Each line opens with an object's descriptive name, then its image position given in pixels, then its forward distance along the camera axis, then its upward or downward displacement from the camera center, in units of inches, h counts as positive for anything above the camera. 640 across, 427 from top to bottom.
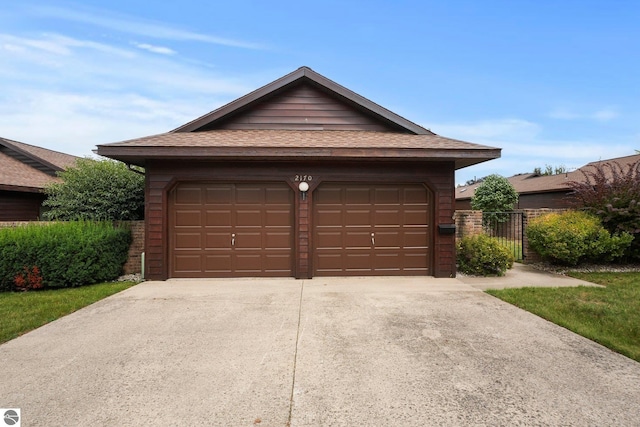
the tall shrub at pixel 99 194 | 325.4 +28.2
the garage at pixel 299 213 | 294.7 +7.4
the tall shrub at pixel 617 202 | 327.6 +18.0
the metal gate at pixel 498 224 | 639.5 -9.1
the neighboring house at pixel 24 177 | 419.8 +67.0
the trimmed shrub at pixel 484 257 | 300.5 -35.9
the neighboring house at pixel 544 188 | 774.5 +83.9
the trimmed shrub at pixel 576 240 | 316.5 -20.4
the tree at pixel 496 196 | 706.2 +52.8
